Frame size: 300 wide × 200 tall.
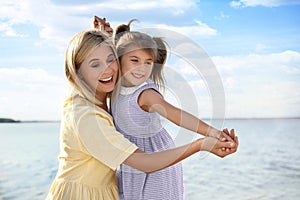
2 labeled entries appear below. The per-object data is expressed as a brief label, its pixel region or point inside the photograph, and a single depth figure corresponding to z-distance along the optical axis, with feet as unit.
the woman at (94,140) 4.43
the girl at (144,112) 4.63
